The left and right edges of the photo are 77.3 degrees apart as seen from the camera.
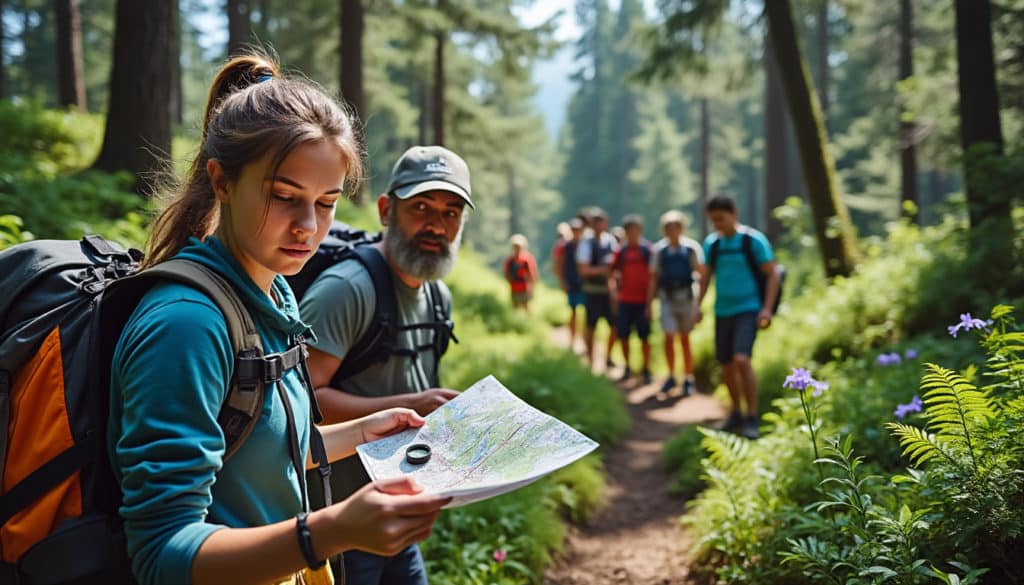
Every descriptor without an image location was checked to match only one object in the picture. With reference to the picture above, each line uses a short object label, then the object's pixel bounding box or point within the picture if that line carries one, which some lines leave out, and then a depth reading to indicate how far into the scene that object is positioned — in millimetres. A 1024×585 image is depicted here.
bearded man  2469
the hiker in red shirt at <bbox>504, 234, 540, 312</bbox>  13875
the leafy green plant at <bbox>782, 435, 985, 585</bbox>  2154
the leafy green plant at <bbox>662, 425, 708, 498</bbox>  5578
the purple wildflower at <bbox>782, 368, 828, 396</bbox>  2678
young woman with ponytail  1185
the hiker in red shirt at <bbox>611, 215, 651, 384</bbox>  9891
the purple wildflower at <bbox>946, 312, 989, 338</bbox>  2471
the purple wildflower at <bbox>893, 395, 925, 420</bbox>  2990
